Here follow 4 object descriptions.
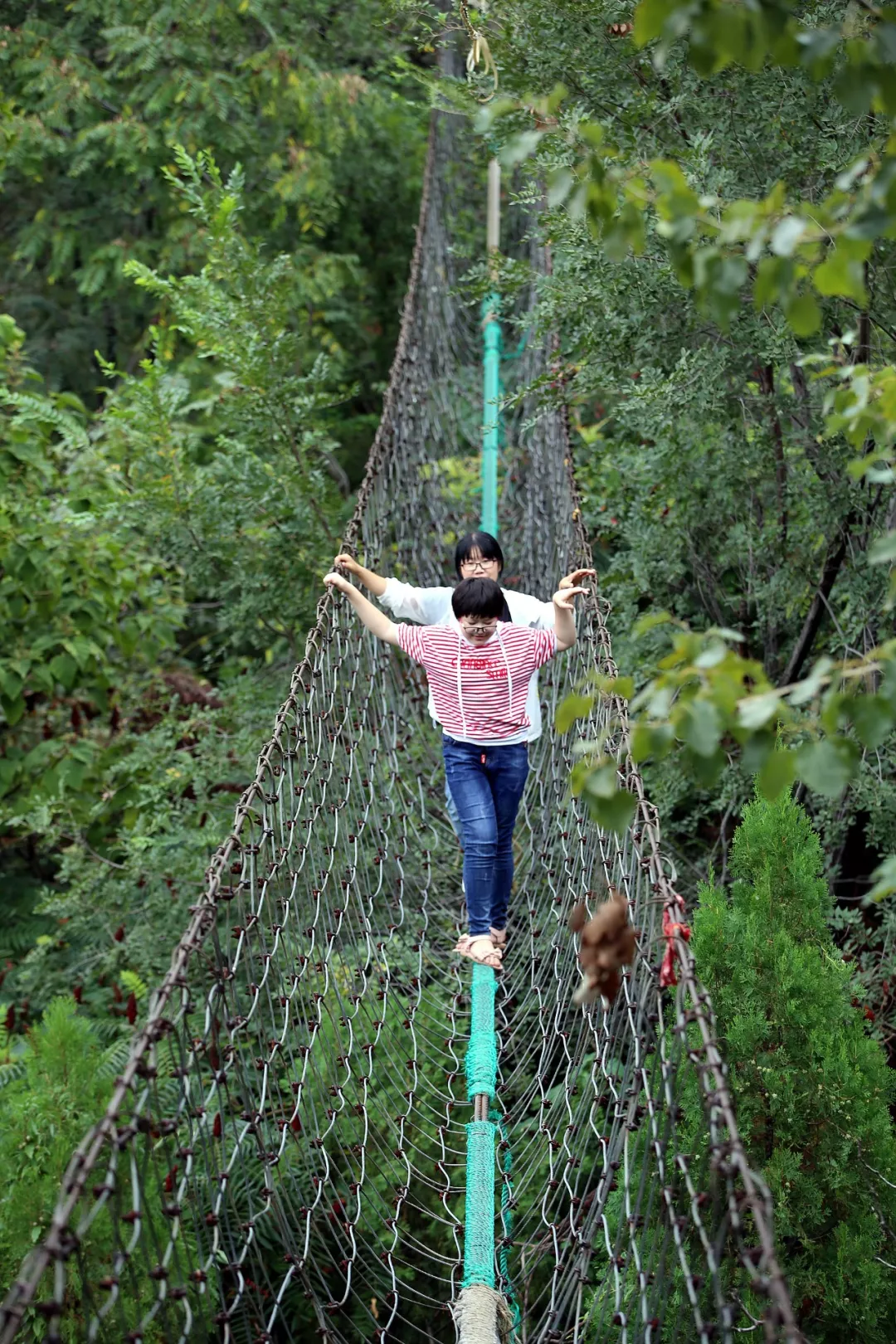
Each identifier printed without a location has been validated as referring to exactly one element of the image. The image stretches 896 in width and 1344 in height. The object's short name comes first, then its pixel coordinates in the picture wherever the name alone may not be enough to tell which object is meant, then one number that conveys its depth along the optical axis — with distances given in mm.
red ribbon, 12818
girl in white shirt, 15304
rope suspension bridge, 12809
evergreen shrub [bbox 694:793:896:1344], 13927
